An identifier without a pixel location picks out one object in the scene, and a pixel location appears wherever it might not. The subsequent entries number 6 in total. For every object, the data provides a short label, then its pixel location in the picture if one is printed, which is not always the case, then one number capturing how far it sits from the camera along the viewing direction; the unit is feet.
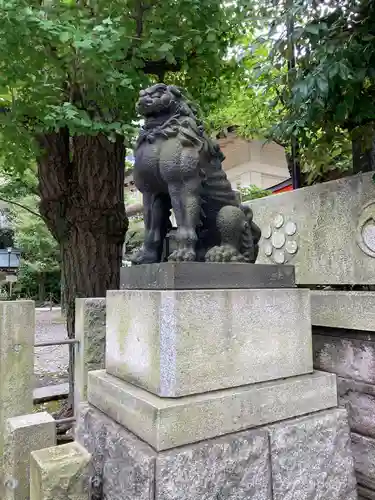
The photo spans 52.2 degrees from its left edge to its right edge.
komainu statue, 7.48
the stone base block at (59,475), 5.77
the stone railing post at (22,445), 7.58
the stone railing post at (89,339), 10.32
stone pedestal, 6.22
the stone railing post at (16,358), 9.20
